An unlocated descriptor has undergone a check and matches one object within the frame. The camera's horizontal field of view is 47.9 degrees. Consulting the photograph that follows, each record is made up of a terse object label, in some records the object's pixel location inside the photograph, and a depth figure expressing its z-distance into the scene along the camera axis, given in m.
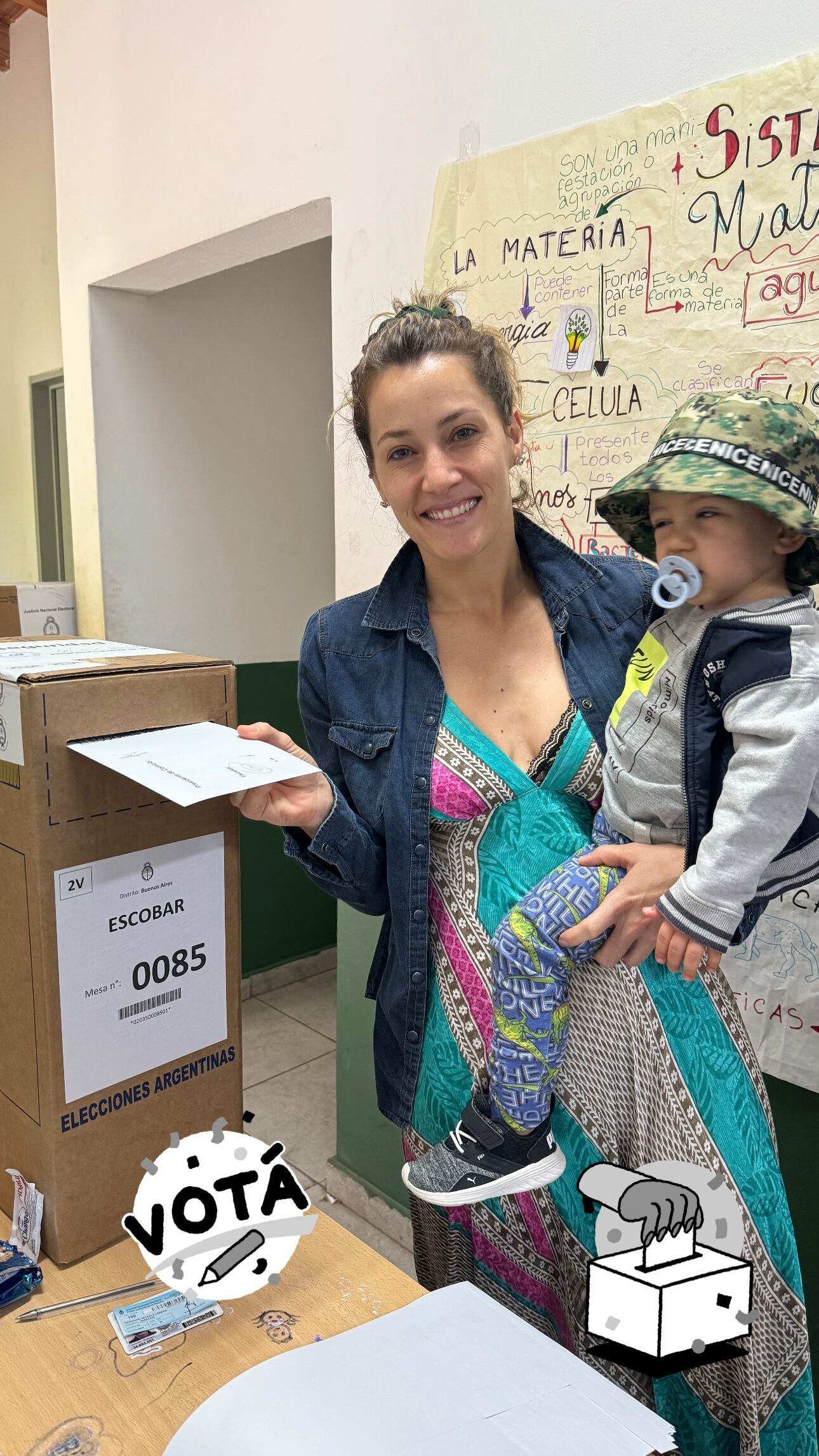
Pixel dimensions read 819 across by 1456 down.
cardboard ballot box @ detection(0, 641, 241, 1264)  0.85
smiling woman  1.07
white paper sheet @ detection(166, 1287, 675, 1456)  0.62
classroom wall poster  1.35
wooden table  0.70
